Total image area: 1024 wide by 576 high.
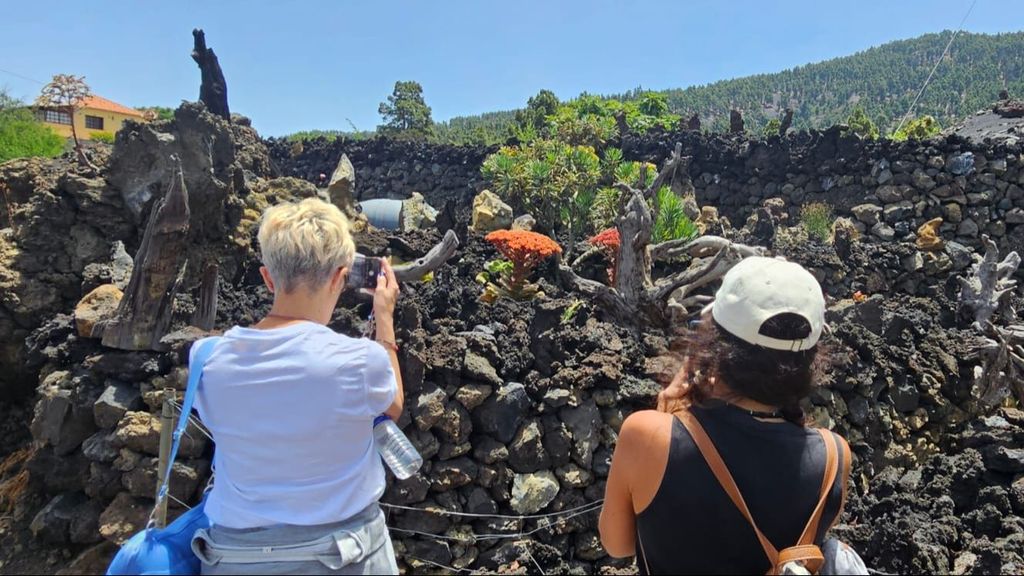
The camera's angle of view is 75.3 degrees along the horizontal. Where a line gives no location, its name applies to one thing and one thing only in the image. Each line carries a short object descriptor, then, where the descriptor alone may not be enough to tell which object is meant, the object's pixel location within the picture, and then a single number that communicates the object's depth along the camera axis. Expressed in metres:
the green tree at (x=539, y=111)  22.80
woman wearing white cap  1.47
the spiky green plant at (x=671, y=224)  8.05
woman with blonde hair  1.56
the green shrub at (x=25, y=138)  21.38
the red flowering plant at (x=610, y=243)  7.02
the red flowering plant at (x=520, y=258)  6.23
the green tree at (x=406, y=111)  32.75
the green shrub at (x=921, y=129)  15.30
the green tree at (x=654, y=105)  29.92
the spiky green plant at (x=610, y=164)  12.07
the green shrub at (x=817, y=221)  11.51
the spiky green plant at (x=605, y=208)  9.65
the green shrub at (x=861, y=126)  14.95
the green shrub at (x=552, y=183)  9.30
